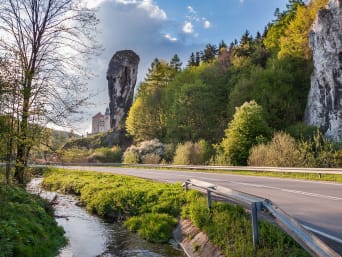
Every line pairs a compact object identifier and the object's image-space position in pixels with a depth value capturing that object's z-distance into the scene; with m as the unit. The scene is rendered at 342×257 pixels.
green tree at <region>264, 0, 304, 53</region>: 57.15
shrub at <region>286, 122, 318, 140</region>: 33.72
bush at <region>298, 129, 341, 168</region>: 20.80
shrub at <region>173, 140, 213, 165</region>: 34.78
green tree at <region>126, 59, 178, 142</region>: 58.82
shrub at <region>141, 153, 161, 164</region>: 42.38
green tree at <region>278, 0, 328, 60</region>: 43.56
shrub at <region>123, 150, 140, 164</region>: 46.25
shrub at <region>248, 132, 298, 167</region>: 22.68
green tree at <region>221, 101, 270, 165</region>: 30.31
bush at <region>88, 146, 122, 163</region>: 57.06
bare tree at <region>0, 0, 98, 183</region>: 9.66
